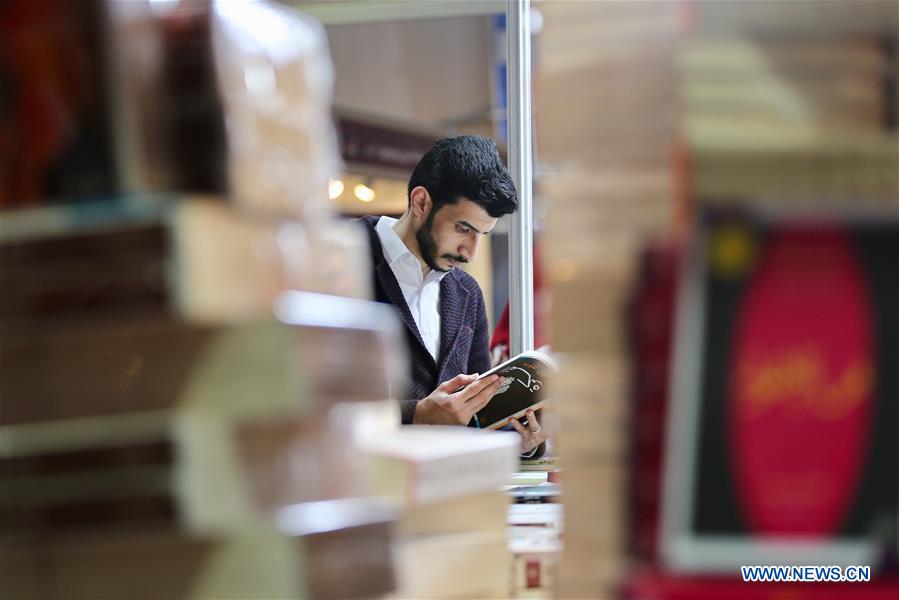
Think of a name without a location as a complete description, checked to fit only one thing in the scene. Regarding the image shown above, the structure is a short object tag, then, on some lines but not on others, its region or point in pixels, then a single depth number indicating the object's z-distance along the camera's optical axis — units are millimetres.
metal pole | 4289
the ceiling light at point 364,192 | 4781
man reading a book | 2973
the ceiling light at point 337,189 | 4723
